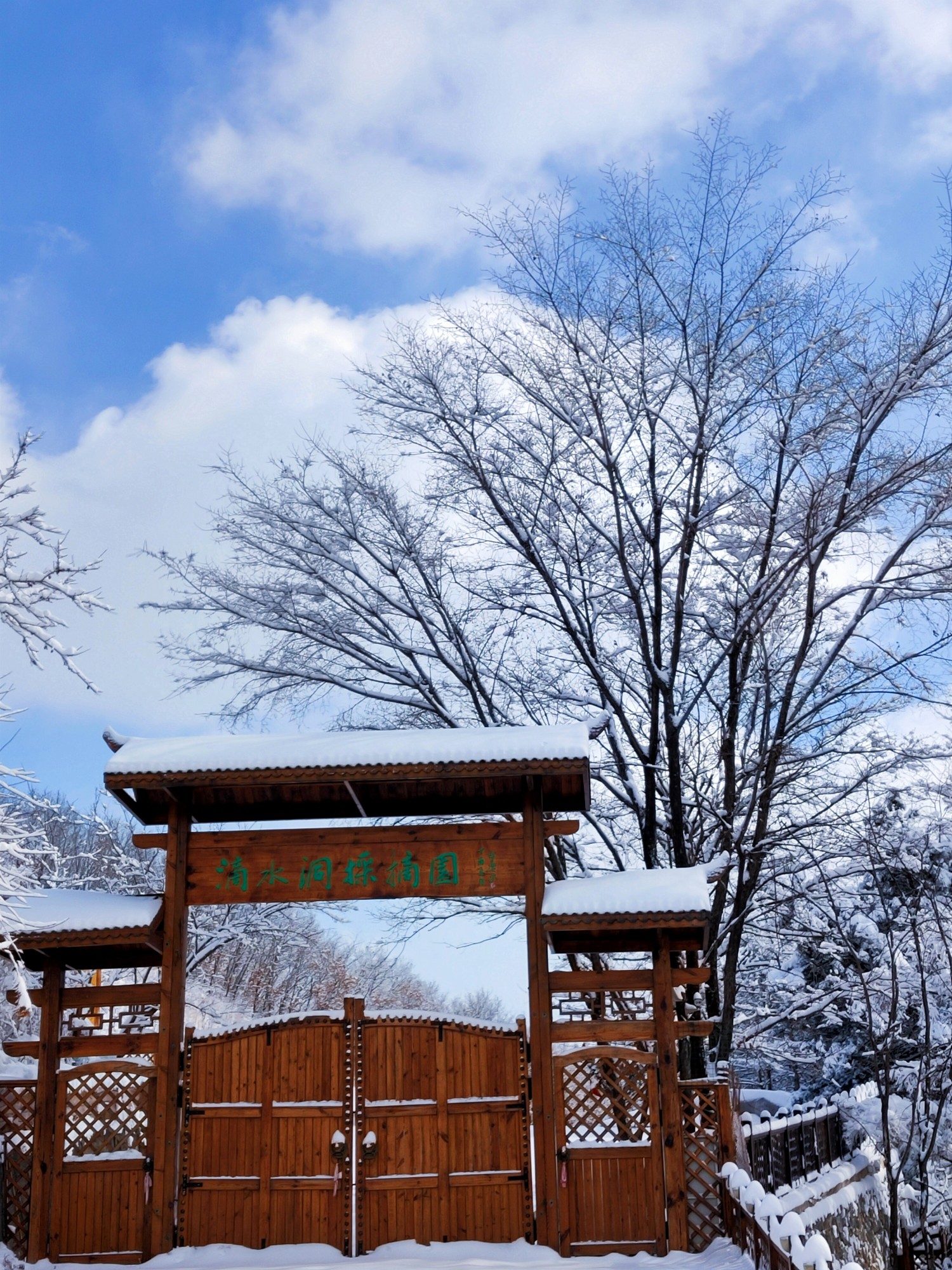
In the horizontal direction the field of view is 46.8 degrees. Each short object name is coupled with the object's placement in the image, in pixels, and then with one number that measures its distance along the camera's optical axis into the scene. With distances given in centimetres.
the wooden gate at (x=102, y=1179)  903
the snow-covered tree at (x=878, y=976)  1428
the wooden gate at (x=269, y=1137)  916
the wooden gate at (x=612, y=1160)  890
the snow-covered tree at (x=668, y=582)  1356
